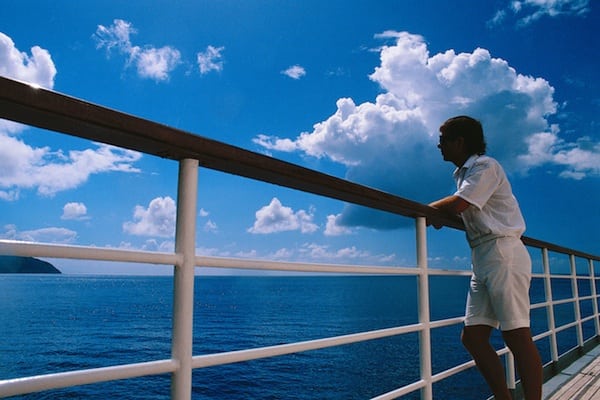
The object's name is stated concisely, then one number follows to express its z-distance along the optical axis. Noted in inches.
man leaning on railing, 61.6
